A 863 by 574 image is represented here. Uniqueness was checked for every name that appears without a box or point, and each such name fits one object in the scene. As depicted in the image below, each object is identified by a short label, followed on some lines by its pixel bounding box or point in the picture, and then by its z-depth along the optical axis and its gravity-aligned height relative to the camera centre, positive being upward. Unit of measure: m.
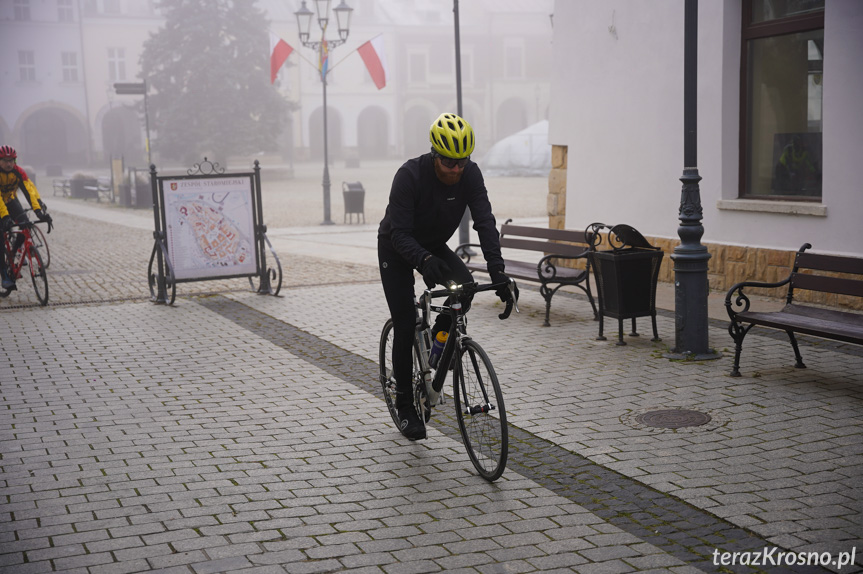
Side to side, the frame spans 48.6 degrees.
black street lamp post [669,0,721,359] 7.39 -0.62
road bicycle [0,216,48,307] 11.30 -0.75
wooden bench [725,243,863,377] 6.36 -1.00
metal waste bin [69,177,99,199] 35.62 +0.26
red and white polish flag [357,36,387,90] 29.48 +3.93
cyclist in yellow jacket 11.59 +0.09
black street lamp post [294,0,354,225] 24.45 +4.40
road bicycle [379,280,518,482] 4.77 -1.03
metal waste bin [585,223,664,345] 8.05 -0.82
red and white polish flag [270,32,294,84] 30.08 +4.22
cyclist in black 4.83 -0.21
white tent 48.00 +1.37
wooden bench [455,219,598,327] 9.41 -0.76
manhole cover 5.79 -1.48
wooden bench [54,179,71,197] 39.06 +0.30
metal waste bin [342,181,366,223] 23.86 -0.33
